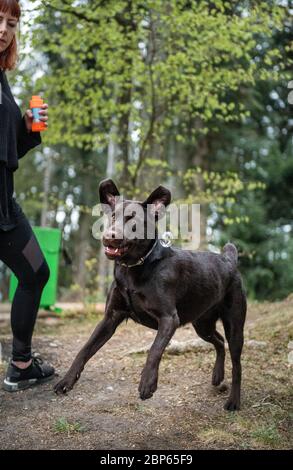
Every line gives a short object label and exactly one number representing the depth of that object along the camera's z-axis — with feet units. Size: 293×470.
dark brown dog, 11.51
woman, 12.60
